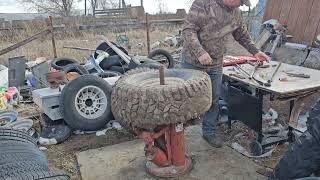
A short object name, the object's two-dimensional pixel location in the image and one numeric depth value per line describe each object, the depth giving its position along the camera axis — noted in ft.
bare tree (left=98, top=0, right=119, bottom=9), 86.62
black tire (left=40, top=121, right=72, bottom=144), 11.82
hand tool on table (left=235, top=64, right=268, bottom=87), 9.26
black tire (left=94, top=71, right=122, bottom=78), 16.36
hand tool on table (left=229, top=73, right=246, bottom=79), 10.11
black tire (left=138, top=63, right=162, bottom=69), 14.47
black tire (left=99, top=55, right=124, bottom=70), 17.97
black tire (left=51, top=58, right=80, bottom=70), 18.46
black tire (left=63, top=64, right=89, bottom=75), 16.70
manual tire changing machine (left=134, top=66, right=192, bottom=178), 8.16
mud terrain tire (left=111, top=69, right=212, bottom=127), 7.40
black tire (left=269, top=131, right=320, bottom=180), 7.01
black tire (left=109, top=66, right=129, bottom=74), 17.60
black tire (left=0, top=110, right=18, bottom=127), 12.41
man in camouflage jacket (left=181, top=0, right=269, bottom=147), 9.30
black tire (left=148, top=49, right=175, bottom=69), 18.94
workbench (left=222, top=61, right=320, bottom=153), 8.97
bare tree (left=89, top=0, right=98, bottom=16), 76.91
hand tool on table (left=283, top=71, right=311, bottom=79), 9.85
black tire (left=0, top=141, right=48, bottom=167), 6.76
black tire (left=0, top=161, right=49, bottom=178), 6.01
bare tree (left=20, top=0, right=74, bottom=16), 62.97
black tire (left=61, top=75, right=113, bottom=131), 11.69
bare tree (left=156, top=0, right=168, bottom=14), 87.49
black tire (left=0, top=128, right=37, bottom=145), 7.62
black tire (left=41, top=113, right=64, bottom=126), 12.51
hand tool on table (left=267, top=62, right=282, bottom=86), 9.24
